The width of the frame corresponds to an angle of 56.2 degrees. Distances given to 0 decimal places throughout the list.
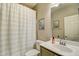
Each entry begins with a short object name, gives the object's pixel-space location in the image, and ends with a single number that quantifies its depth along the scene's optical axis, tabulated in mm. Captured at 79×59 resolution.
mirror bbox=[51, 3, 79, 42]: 1228
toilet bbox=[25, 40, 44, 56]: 1278
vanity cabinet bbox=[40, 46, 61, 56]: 1075
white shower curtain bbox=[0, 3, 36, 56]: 1500
